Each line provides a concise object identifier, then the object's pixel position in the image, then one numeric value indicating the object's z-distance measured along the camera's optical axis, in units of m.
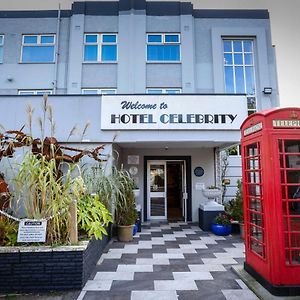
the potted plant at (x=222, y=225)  7.72
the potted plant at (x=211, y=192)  8.45
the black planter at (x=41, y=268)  3.76
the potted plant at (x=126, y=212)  6.95
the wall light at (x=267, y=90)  11.99
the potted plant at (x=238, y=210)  7.58
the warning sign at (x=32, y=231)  3.92
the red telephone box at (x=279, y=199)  3.59
